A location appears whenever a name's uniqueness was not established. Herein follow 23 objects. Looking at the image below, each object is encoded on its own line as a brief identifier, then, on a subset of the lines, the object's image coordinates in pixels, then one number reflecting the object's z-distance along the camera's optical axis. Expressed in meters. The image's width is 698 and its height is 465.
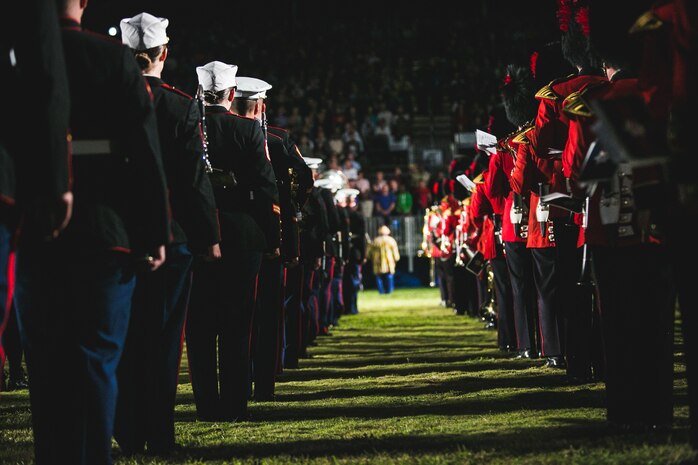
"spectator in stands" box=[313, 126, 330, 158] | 34.41
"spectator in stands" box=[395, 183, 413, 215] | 34.94
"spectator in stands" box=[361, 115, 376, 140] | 36.47
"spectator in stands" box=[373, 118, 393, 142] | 36.44
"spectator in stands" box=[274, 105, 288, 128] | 35.22
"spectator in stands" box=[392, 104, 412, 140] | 36.72
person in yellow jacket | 32.91
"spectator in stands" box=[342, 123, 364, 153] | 35.25
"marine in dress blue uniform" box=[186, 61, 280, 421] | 7.41
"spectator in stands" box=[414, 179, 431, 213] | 34.78
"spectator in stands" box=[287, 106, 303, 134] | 35.12
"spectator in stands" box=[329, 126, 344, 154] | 34.41
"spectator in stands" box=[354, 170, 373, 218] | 33.72
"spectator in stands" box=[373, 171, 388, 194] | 34.66
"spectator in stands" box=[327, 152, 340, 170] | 30.78
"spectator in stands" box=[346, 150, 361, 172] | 33.59
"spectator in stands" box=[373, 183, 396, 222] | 34.97
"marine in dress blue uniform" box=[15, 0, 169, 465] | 4.52
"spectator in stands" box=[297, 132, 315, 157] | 33.47
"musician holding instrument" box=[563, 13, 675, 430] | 5.82
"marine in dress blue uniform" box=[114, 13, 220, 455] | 6.08
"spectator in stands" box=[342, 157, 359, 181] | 31.73
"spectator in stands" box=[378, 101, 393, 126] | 36.44
